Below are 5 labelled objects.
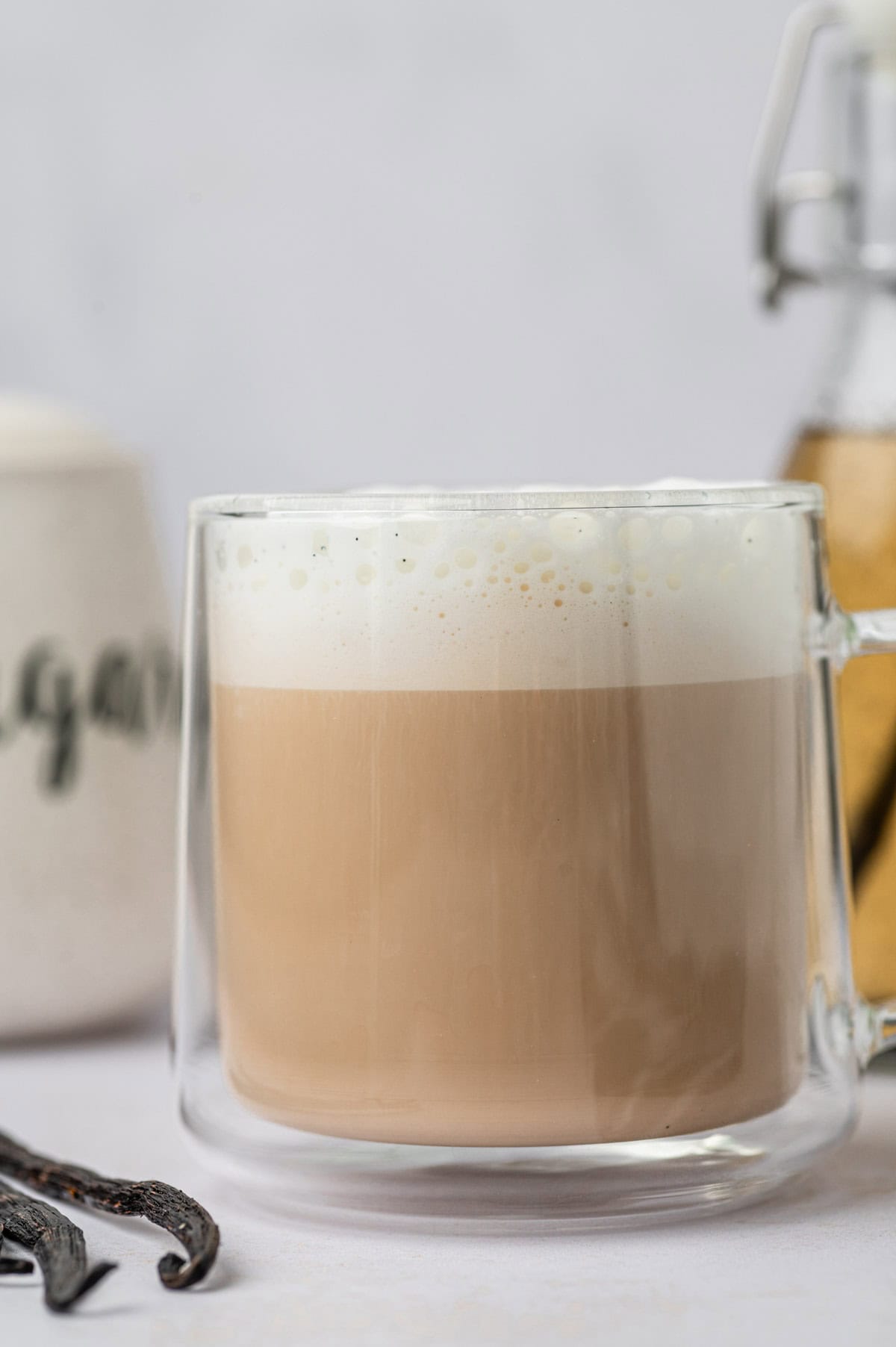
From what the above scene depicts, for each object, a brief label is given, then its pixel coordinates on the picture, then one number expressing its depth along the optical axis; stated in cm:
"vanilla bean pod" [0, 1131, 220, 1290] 43
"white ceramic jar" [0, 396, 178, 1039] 56
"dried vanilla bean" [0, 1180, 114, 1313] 42
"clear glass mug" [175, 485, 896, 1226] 44
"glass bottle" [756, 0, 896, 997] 52
